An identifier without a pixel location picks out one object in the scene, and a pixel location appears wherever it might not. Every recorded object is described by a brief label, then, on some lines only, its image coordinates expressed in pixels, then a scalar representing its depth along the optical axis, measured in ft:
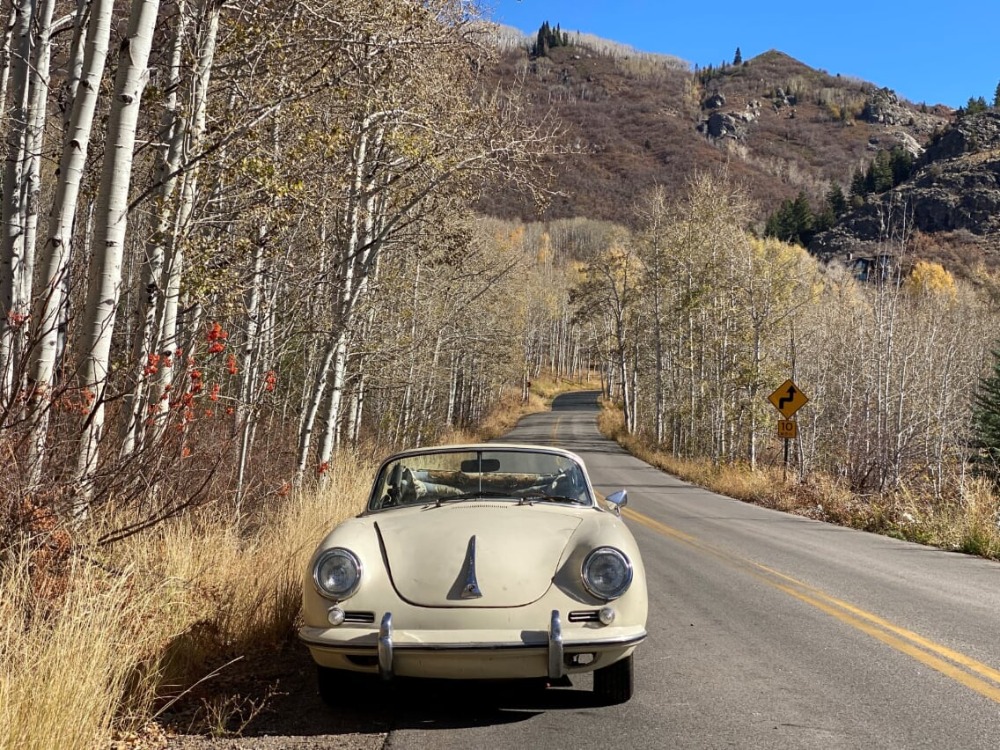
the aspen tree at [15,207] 17.81
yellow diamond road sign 67.92
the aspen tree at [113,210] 17.67
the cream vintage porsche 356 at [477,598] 12.62
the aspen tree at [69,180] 16.58
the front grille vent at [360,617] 13.19
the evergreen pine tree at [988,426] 100.89
